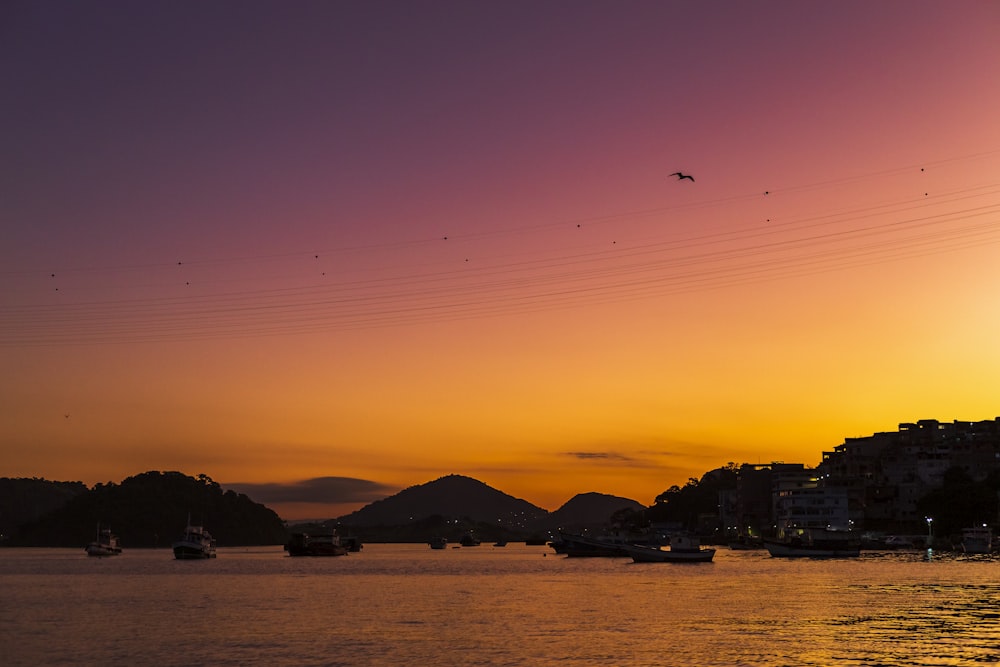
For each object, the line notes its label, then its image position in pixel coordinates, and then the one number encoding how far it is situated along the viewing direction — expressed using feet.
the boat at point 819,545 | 620.90
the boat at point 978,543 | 631.97
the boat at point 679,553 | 564.71
